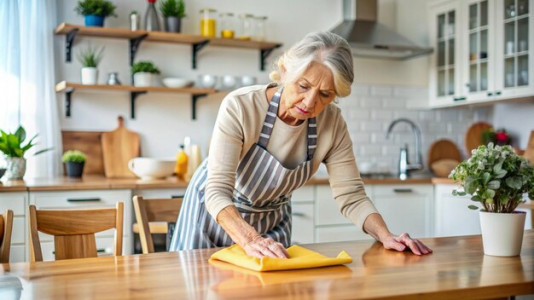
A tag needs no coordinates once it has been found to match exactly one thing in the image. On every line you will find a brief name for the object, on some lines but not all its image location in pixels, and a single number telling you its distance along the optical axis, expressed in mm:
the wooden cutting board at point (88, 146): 4363
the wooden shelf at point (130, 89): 4121
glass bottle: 4379
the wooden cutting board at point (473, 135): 5391
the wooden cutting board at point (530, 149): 4693
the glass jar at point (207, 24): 4551
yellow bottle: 4398
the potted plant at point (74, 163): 4152
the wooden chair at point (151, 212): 2307
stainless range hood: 4770
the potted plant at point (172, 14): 4438
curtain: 4137
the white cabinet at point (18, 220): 3574
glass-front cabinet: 4461
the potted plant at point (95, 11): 4211
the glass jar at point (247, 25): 4713
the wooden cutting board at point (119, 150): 4438
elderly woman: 1964
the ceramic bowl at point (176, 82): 4395
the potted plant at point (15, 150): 3928
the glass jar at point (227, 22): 4701
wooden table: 1423
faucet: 5074
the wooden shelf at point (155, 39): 4199
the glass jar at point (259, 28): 4738
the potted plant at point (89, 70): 4188
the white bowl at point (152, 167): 4121
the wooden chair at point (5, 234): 1999
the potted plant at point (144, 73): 4328
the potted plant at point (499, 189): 1823
